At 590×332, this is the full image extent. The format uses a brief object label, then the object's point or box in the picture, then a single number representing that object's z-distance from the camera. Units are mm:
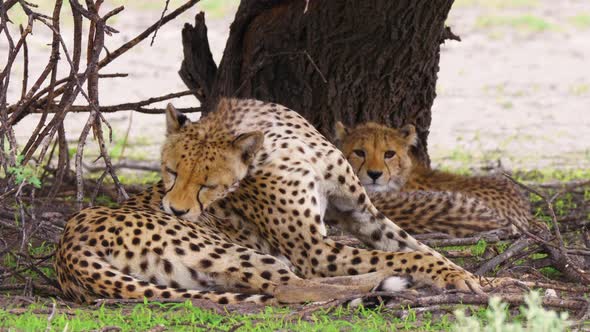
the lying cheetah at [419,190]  11016
